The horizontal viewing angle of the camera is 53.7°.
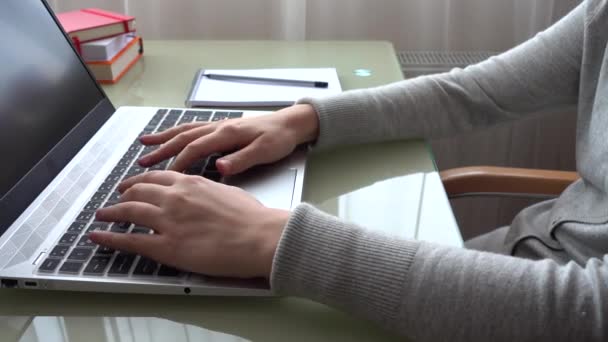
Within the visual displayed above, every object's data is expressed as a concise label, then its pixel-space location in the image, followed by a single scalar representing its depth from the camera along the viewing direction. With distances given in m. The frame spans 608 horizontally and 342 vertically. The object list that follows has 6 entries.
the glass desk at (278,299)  0.45
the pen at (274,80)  0.95
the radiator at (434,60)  1.38
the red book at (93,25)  0.98
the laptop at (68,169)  0.48
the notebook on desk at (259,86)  0.88
